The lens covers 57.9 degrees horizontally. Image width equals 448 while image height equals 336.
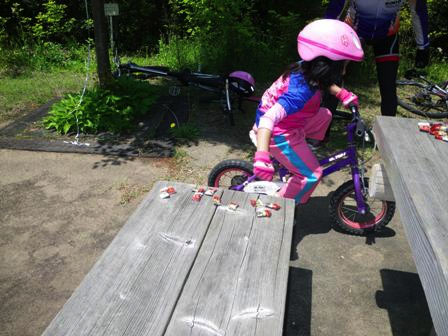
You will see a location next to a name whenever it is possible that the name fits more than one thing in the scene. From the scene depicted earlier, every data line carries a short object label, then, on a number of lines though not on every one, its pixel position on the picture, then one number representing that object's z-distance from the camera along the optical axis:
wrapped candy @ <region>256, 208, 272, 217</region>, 2.15
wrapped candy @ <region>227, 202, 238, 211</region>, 2.20
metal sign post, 6.04
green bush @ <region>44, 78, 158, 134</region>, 5.66
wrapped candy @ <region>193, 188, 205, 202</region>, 2.28
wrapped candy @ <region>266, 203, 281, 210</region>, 2.21
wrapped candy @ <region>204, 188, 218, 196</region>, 2.32
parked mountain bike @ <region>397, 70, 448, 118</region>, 6.56
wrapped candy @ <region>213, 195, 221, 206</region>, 2.25
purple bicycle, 3.39
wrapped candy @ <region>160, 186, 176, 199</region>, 2.30
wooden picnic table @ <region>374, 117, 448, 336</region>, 1.44
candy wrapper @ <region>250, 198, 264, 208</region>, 2.23
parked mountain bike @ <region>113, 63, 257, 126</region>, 5.80
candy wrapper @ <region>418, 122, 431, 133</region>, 2.57
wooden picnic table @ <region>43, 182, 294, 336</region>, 1.52
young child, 2.70
